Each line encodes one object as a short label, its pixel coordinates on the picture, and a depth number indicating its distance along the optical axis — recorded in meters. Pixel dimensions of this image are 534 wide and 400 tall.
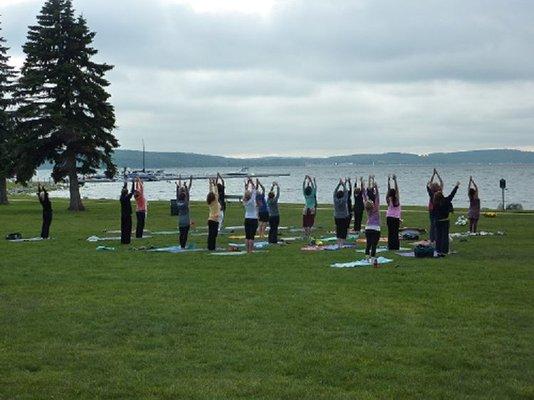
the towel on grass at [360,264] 15.71
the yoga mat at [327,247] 19.30
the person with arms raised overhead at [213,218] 19.25
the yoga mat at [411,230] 23.86
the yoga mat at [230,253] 18.39
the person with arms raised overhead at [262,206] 22.19
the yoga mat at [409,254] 17.59
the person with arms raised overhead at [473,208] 21.95
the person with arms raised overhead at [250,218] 18.64
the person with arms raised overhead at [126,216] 21.62
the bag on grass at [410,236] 22.51
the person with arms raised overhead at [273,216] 21.23
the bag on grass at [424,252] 17.38
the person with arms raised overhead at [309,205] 22.67
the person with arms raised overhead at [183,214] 20.02
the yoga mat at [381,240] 21.67
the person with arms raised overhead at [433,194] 18.44
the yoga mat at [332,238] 22.19
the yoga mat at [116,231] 26.30
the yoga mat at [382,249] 18.81
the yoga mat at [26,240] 22.66
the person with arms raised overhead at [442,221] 17.64
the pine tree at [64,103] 39.31
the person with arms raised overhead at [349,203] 20.48
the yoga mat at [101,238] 22.96
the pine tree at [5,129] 41.19
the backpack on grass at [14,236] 23.50
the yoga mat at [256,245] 20.33
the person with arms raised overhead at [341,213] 20.19
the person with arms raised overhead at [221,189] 23.52
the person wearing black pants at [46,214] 23.61
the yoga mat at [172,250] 19.42
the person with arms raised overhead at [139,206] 22.47
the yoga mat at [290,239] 22.34
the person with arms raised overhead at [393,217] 18.38
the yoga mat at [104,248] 19.95
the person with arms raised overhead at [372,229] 16.92
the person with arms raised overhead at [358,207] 23.75
